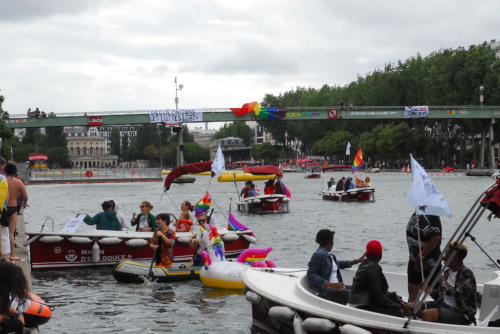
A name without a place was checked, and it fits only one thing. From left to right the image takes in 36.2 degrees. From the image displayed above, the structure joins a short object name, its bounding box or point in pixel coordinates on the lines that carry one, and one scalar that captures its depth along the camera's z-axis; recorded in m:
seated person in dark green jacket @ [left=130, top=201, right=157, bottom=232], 18.95
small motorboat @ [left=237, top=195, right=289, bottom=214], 37.53
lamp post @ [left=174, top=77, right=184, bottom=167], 90.49
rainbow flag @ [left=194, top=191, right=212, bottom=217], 17.77
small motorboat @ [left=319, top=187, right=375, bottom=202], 45.81
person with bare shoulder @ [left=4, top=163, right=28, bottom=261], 13.48
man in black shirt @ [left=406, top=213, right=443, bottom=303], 10.27
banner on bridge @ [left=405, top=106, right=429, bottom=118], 94.69
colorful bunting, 89.81
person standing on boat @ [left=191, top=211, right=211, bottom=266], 16.08
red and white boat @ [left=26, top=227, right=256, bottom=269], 18.11
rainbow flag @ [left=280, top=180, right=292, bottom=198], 38.57
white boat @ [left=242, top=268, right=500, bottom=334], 8.17
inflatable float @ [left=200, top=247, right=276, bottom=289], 15.55
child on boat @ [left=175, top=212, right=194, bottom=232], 18.89
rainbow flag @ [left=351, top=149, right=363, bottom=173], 45.41
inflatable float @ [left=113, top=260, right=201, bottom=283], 16.30
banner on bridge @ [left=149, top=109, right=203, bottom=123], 86.75
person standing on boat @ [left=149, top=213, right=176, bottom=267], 16.17
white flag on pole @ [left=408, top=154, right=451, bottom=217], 8.99
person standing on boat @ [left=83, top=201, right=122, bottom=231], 18.77
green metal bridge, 84.62
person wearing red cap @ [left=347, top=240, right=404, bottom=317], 8.84
